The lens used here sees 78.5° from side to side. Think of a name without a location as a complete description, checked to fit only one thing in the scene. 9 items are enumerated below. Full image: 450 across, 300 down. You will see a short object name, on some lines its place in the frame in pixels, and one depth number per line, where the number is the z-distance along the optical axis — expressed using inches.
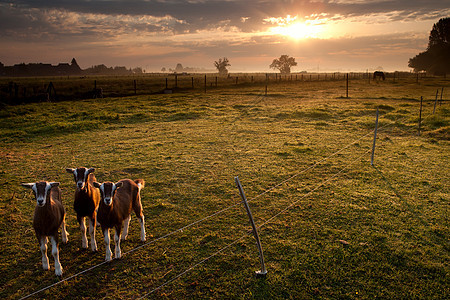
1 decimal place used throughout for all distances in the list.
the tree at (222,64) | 7724.9
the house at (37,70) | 6158.5
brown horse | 2753.4
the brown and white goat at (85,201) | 217.1
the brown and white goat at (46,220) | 192.5
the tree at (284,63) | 7042.3
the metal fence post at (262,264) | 178.7
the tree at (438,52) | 4082.2
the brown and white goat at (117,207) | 205.3
